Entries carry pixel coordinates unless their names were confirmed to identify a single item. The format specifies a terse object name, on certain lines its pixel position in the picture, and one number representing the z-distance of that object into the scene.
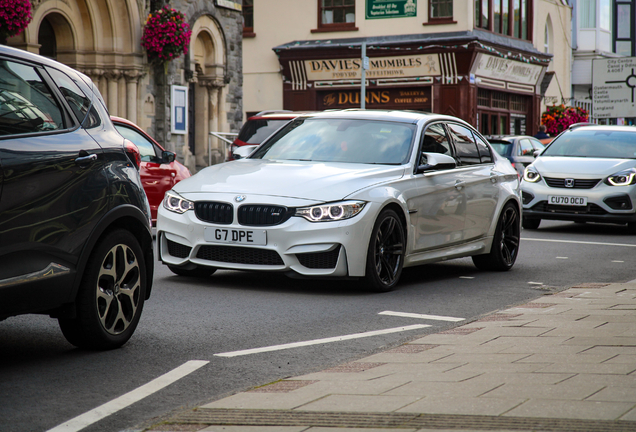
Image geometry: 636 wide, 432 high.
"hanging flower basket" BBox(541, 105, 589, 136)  40.44
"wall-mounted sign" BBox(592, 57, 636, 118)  29.86
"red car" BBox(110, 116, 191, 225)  12.42
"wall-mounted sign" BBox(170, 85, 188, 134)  25.14
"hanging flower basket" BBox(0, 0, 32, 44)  17.50
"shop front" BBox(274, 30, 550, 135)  37.28
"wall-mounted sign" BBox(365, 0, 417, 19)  29.94
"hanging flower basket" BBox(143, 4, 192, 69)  23.50
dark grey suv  4.86
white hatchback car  14.73
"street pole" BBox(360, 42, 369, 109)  29.48
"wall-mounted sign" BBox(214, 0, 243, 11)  27.38
